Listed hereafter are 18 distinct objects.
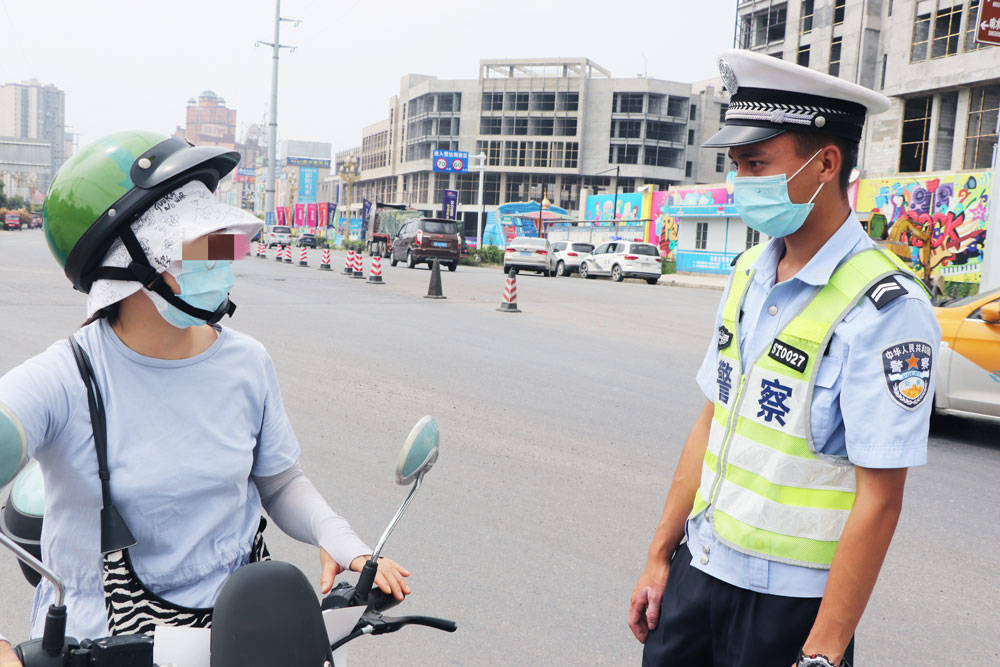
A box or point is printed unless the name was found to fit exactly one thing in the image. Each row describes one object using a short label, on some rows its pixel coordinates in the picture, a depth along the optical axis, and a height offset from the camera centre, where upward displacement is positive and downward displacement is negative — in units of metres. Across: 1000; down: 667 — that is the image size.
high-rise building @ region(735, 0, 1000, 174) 34.03 +7.74
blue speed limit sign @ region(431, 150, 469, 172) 53.03 +4.42
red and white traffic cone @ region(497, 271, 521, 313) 16.05 -1.14
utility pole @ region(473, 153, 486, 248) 50.61 +3.98
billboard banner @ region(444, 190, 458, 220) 50.50 +1.78
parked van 30.73 -0.41
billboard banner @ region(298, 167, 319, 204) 91.94 +4.23
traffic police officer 1.61 -0.30
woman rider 1.62 -0.37
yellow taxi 6.89 -0.78
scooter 1.15 -0.59
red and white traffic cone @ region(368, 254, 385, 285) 21.78 -1.14
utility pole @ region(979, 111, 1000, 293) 11.91 +0.18
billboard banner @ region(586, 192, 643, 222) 51.52 +2.24
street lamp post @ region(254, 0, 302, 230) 47.94 +5.52
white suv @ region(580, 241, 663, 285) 30.45 -0.71
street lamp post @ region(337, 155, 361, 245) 67.69 +4.14
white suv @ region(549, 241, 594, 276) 34.03 -0.77
